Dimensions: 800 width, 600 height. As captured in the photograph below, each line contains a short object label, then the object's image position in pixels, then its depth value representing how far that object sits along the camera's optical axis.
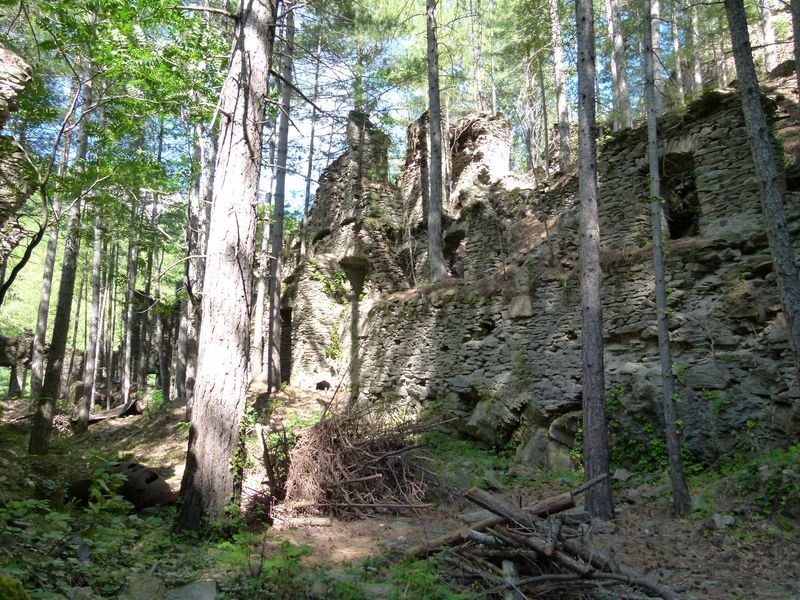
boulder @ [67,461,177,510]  5.51
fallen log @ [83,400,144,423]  15.01
